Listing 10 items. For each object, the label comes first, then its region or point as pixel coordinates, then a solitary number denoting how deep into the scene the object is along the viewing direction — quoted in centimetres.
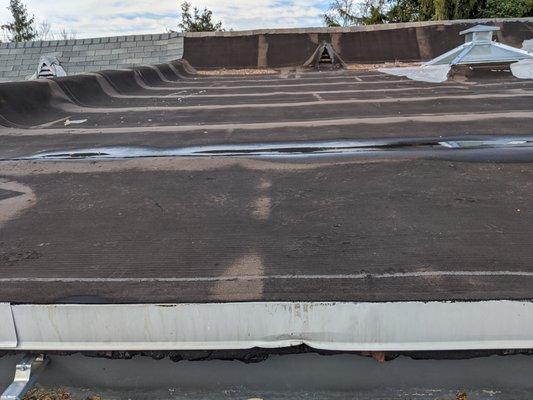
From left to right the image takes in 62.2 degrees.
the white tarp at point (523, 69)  631
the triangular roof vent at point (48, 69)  940
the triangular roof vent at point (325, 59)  942
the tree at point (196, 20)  2692
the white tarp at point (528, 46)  841
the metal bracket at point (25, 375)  104
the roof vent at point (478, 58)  654
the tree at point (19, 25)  2952
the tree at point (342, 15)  2484
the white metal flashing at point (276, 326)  108
